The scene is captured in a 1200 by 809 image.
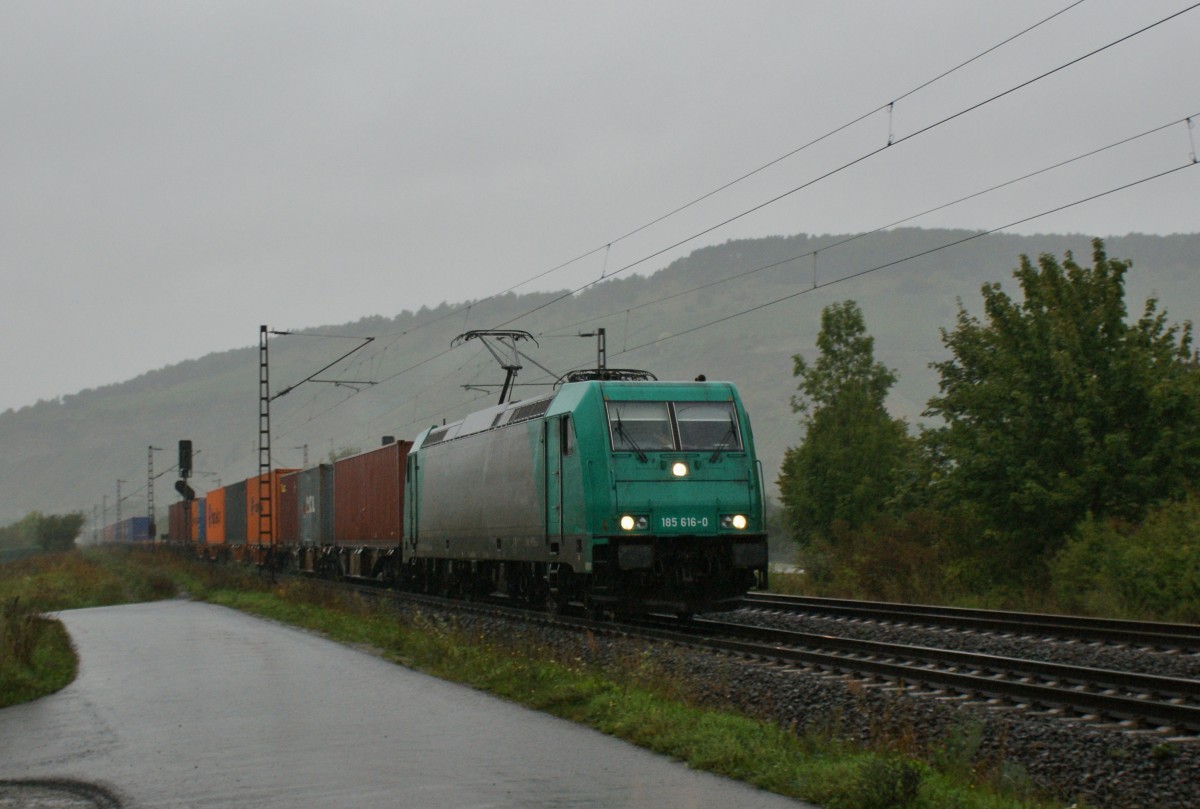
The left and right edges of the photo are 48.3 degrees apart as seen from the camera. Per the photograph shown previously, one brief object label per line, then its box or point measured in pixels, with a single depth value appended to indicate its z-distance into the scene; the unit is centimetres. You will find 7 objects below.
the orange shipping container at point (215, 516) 6381
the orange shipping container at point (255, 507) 5006
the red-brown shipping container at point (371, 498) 3294
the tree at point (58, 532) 11694
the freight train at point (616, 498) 1866
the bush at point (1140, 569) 2016
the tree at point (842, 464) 4894
